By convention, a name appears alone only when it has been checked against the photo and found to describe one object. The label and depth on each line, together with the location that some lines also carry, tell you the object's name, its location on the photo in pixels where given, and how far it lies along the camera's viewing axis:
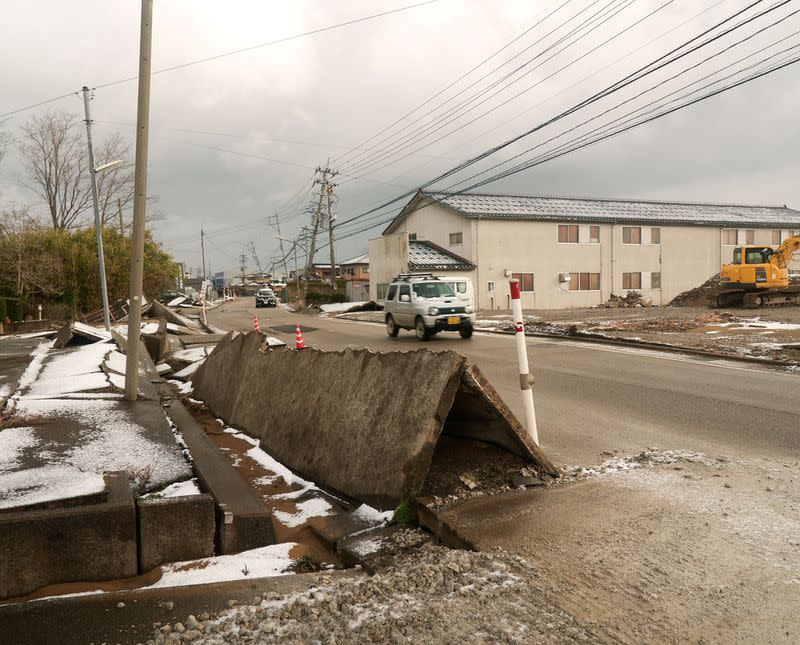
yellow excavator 28.97
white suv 17.81
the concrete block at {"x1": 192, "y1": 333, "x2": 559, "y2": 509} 4.14
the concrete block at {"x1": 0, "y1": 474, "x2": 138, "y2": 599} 3.24
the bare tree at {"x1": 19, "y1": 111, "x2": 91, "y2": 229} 48.75
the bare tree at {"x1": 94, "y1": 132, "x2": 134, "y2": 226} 50.31
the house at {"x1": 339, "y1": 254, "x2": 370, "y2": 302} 50.03
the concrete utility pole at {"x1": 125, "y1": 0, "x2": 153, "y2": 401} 7.11
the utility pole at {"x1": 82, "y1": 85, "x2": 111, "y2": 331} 21.12
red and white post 5.04
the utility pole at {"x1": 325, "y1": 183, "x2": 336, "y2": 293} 51.34
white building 38.34
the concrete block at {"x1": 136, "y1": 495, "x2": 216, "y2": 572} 3.58
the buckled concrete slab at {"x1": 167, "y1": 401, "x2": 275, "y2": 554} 3.86
